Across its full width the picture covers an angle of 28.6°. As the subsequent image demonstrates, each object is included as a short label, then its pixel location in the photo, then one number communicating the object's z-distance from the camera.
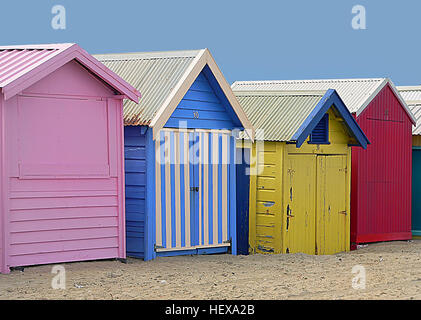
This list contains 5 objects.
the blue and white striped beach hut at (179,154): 13.23
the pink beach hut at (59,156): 11.34
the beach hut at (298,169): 15.28
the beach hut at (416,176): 19.47
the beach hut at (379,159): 17.34
